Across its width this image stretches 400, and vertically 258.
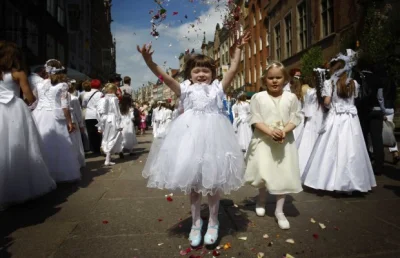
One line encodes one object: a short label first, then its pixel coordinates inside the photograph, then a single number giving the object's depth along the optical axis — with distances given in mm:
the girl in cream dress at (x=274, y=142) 3379
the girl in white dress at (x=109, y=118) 7926
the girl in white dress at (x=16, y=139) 3827
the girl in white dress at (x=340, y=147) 4395
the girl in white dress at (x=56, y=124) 5199
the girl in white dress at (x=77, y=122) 6607
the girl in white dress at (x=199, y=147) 2672
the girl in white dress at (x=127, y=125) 9601
